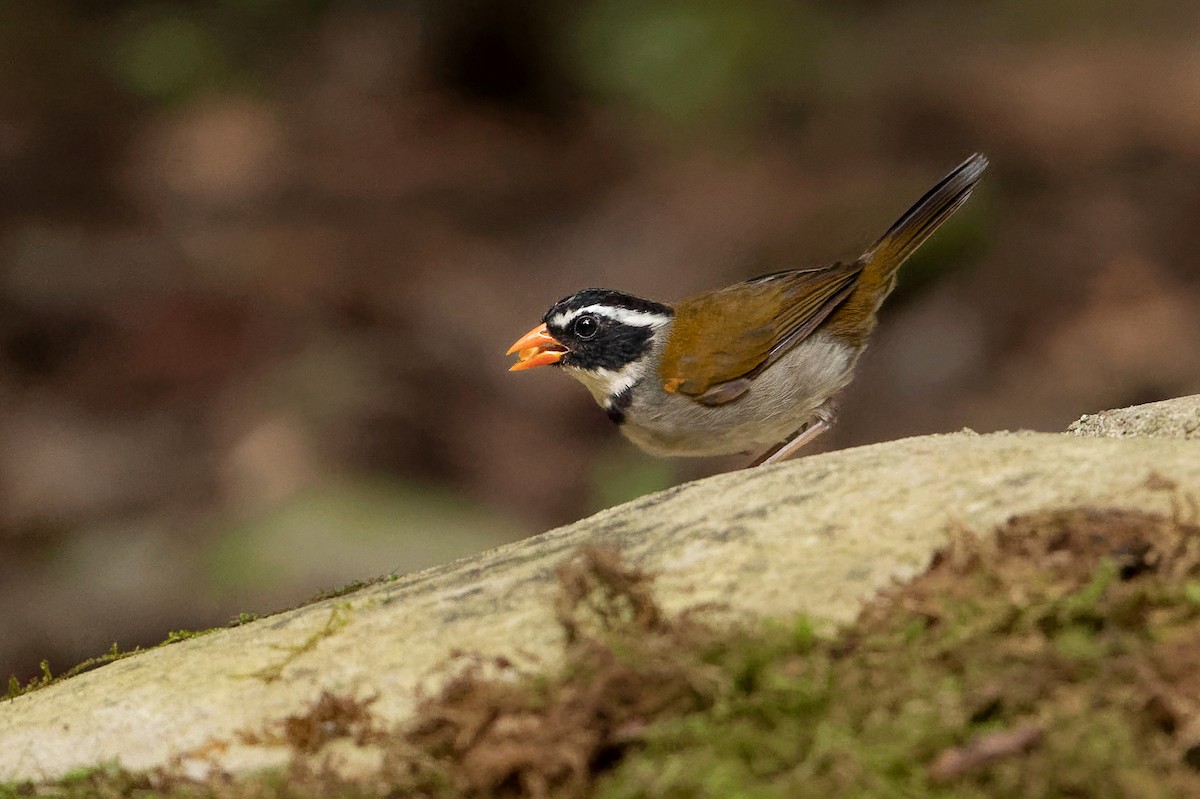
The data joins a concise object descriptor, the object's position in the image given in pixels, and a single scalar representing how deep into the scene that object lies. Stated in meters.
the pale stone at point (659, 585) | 4.55
